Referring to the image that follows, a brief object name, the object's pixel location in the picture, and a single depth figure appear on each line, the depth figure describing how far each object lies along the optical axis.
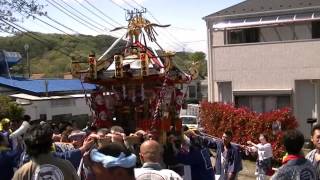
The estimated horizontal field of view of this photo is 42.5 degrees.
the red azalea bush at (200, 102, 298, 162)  13.76
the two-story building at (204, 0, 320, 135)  17.51
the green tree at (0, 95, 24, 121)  15.55
